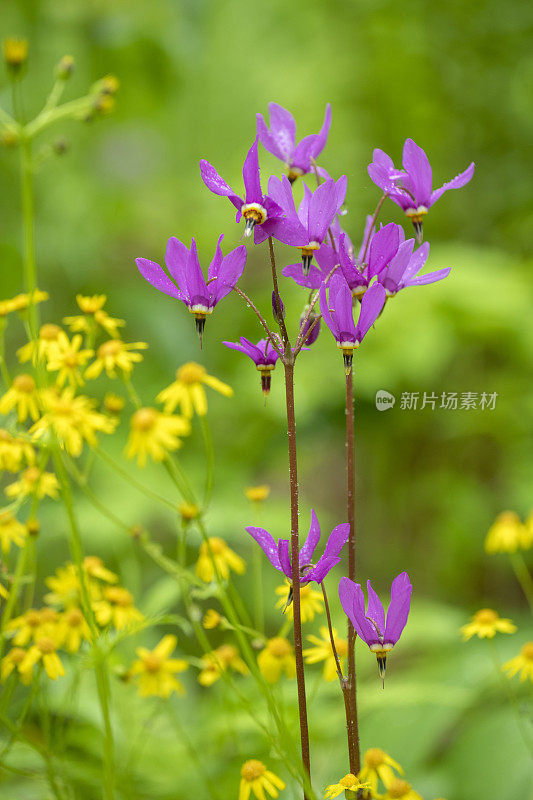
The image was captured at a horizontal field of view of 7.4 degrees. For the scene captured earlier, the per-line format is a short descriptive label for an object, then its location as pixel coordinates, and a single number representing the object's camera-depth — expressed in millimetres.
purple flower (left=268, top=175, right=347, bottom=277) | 1180
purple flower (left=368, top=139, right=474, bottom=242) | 1197
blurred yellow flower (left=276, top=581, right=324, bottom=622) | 1239
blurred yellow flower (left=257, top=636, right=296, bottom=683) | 1247
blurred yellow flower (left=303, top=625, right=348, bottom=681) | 1223
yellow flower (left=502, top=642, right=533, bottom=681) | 1267
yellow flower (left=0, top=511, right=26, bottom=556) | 1266
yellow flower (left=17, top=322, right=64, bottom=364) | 1240
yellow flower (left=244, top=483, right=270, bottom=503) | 1267
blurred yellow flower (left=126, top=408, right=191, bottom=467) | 1172
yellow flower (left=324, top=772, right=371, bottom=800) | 1173
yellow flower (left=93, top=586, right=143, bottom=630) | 1279
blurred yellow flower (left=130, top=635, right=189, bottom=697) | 1275
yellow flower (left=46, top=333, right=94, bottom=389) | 1223
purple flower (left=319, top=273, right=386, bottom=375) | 1178
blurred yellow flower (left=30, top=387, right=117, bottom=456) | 1183
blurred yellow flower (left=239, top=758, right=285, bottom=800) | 1199
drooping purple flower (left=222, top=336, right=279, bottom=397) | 1198
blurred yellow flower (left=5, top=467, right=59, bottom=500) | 1237
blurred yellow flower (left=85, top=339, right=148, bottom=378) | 1222
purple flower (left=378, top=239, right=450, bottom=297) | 1193
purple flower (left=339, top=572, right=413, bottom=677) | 1177
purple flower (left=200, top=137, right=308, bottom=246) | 1172
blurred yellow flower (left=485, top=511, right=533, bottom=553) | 1349
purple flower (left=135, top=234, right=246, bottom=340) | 1186
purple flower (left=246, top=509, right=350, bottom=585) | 1186
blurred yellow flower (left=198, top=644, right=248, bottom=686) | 1265
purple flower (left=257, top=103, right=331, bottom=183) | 1208
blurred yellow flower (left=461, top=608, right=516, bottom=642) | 1270
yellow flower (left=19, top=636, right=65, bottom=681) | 1236
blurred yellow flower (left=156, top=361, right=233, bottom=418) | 1190
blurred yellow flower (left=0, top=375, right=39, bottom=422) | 1237
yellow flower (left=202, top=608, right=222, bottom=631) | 1221
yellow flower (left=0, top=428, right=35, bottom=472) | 1231
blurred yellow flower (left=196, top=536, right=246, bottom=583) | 1236
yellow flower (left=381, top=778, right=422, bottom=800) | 1185
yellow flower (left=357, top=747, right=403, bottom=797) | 1209
